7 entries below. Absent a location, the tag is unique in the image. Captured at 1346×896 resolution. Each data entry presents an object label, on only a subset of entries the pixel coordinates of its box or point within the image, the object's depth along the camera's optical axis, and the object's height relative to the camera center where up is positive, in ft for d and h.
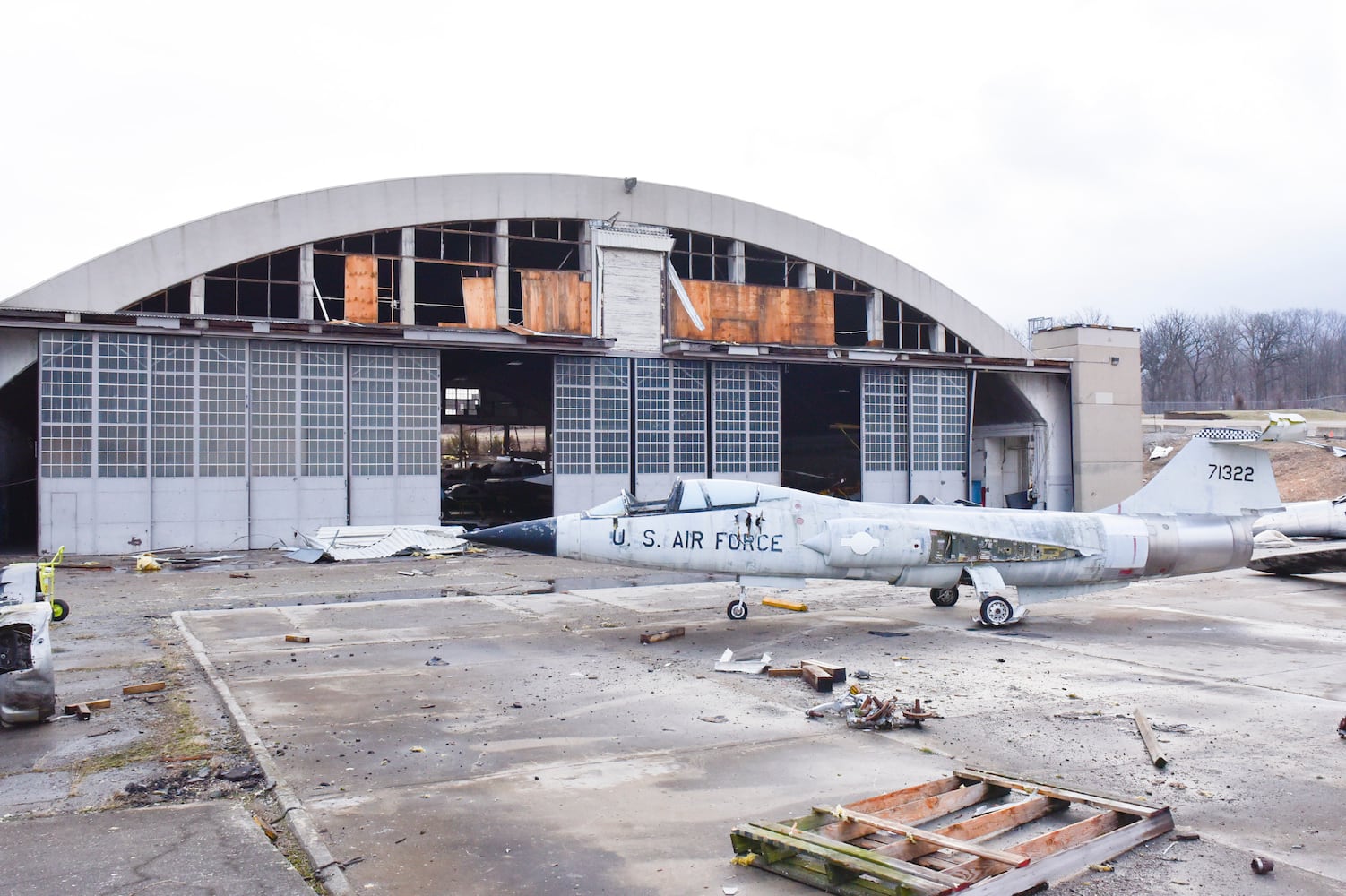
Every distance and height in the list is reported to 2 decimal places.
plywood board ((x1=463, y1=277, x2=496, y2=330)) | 87.20 +13.59
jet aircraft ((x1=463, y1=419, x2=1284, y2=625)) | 45.03 -4.24
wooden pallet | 16.99 -7.61
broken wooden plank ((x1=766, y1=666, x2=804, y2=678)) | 36.19 -8.43
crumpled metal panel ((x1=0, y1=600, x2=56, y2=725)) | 27.76 -6.36
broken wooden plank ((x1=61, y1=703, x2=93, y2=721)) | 29.43 -7.98
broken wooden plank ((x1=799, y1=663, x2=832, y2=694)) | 33.71 -8.17
